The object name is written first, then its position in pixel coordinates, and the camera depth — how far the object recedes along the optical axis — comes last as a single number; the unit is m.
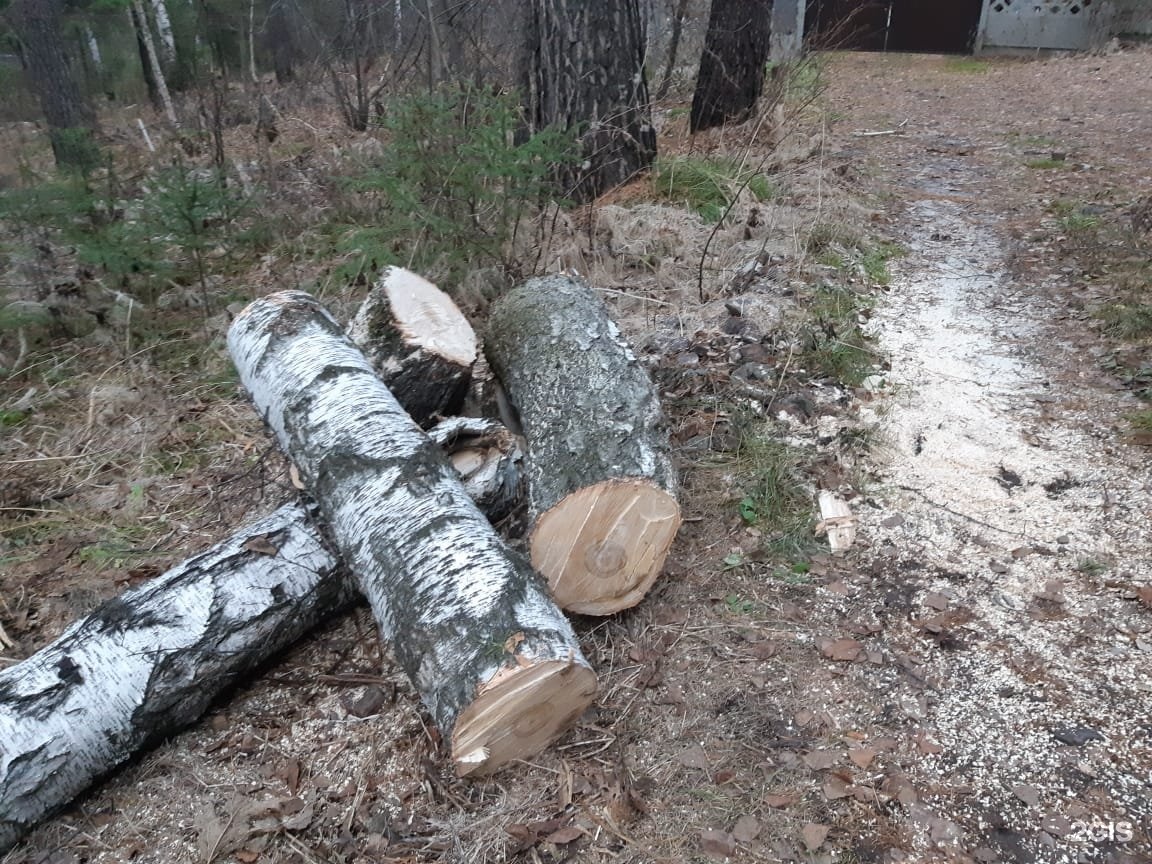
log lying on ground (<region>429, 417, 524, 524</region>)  3.16
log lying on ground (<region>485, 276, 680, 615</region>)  2.64
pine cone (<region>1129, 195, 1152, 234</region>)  5.15
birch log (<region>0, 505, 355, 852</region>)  2.30
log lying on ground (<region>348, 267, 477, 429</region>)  3.51
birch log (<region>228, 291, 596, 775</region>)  2.18
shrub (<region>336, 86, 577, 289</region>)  4.42
